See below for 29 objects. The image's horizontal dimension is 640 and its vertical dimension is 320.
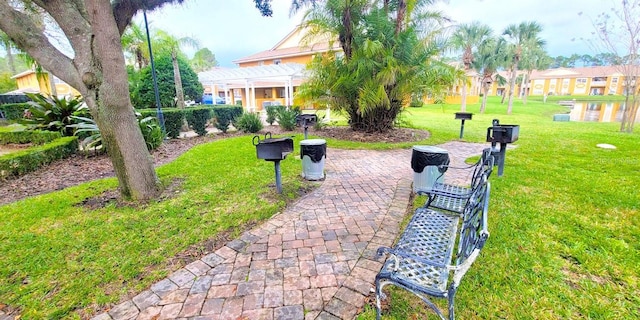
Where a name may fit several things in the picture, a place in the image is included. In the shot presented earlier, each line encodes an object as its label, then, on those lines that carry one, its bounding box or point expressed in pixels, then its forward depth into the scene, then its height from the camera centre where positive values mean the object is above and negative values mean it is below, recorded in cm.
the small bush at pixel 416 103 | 937 -12
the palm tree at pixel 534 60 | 2468 +393
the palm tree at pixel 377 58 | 806 +124
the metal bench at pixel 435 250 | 155 -106
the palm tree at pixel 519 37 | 2119 +460
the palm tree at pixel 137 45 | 1329 +287
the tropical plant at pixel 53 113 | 738 -25
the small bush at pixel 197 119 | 995 -61
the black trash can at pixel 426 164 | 385 -88
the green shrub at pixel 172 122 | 946 -66
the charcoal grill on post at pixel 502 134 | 425 -53
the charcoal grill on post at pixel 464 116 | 850 -51
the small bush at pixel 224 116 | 1062 -55
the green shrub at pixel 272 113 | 1223 -52
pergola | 1802 +167
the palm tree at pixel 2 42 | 965 +233
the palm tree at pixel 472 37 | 2134 +469
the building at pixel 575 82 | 5144 +295
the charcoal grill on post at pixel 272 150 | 372 -64
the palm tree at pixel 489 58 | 2209 +327
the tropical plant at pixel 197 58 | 2229 +348
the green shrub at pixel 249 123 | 1031 -79
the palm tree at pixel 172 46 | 1214 +262
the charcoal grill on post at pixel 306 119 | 794 -53
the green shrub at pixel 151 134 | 690 -79
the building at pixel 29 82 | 3094 +239
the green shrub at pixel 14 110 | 1150 -26
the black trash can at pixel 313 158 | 467 -95
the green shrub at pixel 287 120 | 1057 -71
